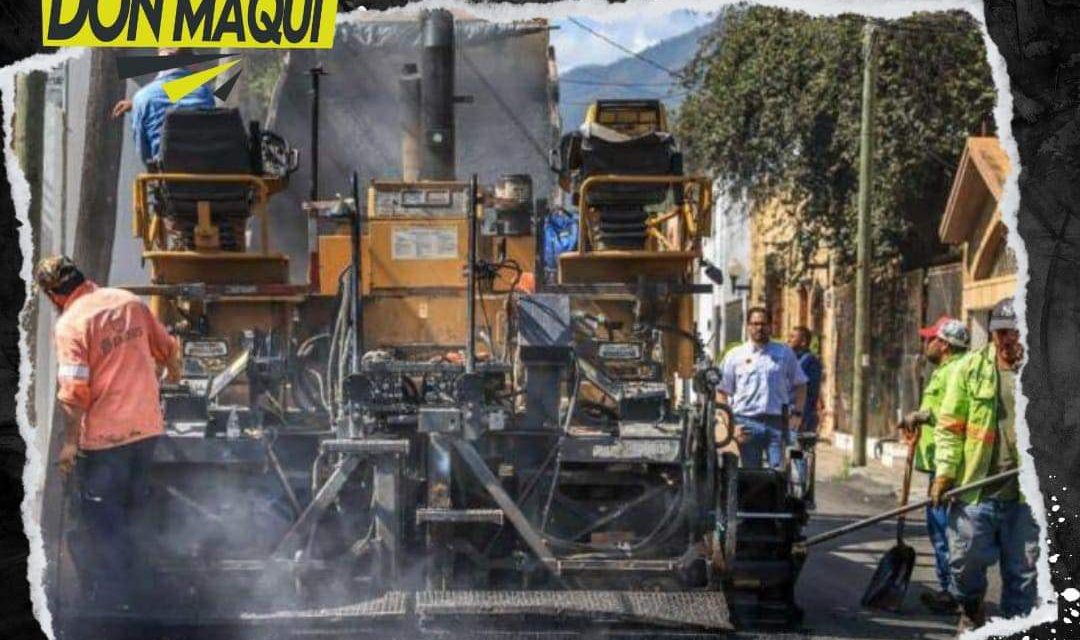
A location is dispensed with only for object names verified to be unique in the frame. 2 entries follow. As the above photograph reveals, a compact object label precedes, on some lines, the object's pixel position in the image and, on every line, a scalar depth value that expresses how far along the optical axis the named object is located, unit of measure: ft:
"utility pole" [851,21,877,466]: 55.93
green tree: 60.08
